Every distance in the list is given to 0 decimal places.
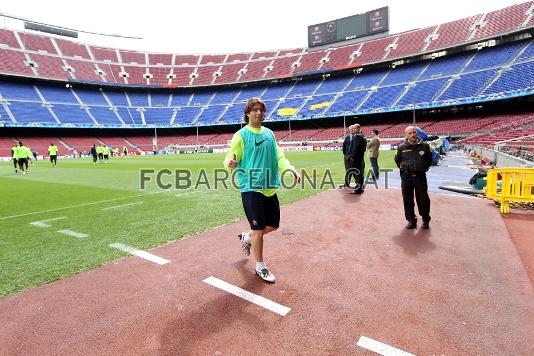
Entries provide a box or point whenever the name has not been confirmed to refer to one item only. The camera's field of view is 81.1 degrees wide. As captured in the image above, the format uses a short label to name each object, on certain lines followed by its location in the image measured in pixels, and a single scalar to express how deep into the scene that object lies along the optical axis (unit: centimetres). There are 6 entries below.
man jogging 344
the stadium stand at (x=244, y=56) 5147
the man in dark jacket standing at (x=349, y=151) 871
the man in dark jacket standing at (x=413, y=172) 543
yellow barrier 660
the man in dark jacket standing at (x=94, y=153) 2662
